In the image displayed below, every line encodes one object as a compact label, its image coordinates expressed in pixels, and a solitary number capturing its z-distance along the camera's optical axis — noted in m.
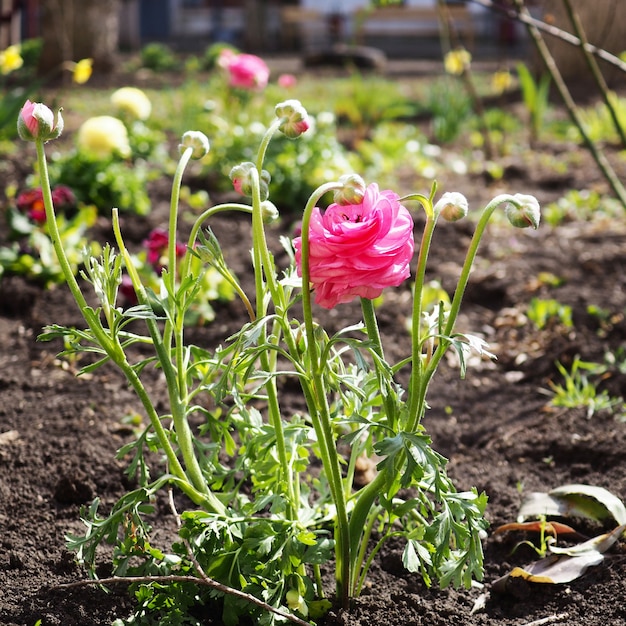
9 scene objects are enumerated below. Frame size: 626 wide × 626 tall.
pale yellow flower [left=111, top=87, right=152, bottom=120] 5.01
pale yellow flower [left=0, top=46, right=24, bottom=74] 4.76
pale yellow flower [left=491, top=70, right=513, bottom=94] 6.68
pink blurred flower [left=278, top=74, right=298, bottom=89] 6.06
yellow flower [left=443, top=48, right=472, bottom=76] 5.54
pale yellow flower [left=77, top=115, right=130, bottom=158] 4.25
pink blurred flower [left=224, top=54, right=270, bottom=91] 5.19
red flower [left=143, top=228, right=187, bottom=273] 3.10
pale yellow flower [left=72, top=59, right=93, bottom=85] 4.32
